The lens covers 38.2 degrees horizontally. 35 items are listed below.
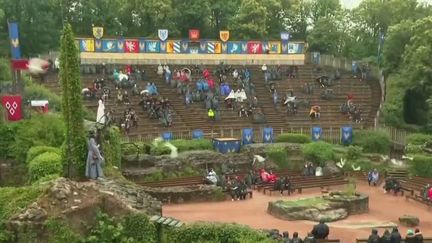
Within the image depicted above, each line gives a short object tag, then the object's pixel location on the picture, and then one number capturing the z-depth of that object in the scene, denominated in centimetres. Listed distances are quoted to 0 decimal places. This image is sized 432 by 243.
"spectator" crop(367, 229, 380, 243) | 1947
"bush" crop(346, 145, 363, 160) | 3650
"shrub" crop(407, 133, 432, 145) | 3881
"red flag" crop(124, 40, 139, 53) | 4841
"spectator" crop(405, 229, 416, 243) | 2036
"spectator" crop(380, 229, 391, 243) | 1970
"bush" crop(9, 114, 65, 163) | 2770
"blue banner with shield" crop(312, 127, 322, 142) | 4094
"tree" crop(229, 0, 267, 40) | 5828
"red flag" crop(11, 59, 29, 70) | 3042
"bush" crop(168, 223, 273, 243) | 1672
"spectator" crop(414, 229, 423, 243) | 2045
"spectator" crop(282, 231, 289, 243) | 1782
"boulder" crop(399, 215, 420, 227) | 2516
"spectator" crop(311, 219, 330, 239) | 2112
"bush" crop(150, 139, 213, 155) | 3519
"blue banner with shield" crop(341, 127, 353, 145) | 4116
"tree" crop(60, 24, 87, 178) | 2006
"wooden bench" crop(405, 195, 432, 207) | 2877
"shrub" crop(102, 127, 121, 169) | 2560
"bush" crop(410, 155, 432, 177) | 3422
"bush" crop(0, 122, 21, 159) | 2853
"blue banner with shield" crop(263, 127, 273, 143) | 3973
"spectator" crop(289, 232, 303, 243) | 1852
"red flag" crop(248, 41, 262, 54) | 5162
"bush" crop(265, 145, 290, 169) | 3603
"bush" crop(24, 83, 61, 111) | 3625
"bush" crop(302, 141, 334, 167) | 3597
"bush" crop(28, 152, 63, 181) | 2294
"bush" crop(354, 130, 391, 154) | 4006
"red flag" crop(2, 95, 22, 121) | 2894
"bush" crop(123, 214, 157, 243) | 1616
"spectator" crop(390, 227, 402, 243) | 1981
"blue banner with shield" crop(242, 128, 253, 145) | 3934
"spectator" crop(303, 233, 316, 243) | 1880
